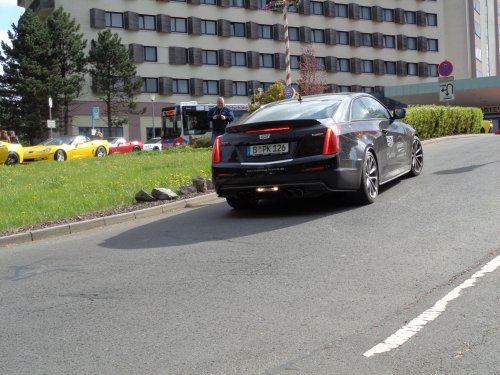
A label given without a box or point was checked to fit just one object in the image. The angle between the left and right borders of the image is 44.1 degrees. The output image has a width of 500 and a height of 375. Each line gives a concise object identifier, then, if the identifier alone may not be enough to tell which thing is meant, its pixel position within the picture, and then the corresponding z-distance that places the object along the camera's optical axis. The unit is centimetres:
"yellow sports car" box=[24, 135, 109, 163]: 2600
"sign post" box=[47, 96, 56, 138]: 3441
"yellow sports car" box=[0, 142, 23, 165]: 2506
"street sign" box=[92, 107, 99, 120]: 3805
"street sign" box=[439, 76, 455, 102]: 1952
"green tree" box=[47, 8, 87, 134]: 4962
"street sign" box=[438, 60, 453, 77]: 1977
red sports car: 3823
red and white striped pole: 2360
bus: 4091
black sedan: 797
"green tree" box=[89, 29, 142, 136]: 5256
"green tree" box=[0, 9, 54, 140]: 4781
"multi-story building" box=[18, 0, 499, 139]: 5844
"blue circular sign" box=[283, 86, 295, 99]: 2280
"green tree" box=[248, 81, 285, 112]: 3200
